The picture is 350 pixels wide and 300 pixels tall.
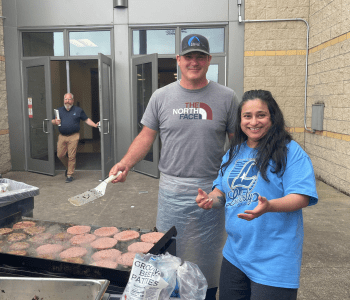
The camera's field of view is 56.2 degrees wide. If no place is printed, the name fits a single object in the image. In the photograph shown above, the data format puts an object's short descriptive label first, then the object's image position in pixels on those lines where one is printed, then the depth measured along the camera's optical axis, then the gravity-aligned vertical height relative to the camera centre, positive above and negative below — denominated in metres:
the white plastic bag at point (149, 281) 1.29 -0.69
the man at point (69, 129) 7.25 -0.44
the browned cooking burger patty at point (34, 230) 2.29 -0.85
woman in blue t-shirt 1.49 -0.44
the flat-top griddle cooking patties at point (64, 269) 1.61 -0.82
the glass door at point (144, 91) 7.32 +0.43
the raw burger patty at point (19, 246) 2.10 -0.88
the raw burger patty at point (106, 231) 2.25 -0.84
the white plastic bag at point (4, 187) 2.77 -0.67
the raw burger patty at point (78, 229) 2.27 -0.84
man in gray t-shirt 2.33 -0.32
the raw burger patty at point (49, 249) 2.02 -0.87
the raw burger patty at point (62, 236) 2.18 -0.86
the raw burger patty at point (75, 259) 1.91 -0.88
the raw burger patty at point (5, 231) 2.30 -0.86
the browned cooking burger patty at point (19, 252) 2.03 -0.88
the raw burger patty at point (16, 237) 2.21 -0.87
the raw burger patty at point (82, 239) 2.14 -0.86
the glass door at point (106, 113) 7.09 -0.09
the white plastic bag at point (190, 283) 1.42 -0.77
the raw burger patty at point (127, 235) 2.17 -0.84
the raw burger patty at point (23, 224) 2.40 -0.85
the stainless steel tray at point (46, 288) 1.50 -0.82
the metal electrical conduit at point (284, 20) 7.45 +2.00
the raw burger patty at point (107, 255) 1.96 -0.88
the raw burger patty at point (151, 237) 2.11 -0.83
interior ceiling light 8.09 +1.62
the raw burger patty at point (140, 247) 2.00 -0.85
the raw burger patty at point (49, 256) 1.95 -0.88
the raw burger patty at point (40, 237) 2.17 -0.86
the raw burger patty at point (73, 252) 1.98 -0.87
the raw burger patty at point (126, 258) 1.89 -0.87
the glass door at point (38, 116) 7.75 -0.17
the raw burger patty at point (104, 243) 2.09 -0.86
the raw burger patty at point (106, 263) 1.85 -0.88
